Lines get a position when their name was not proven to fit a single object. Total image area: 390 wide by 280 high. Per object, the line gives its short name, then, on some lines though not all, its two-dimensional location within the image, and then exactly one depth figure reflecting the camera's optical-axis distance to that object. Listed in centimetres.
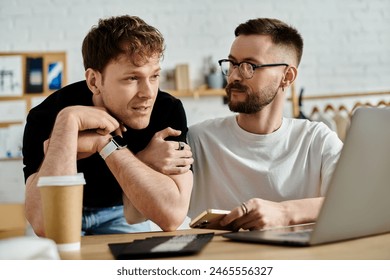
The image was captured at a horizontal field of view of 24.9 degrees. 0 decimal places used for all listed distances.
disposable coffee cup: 131
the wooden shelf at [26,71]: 250
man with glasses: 188
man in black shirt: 161
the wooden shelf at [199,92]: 299
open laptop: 123
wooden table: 121
